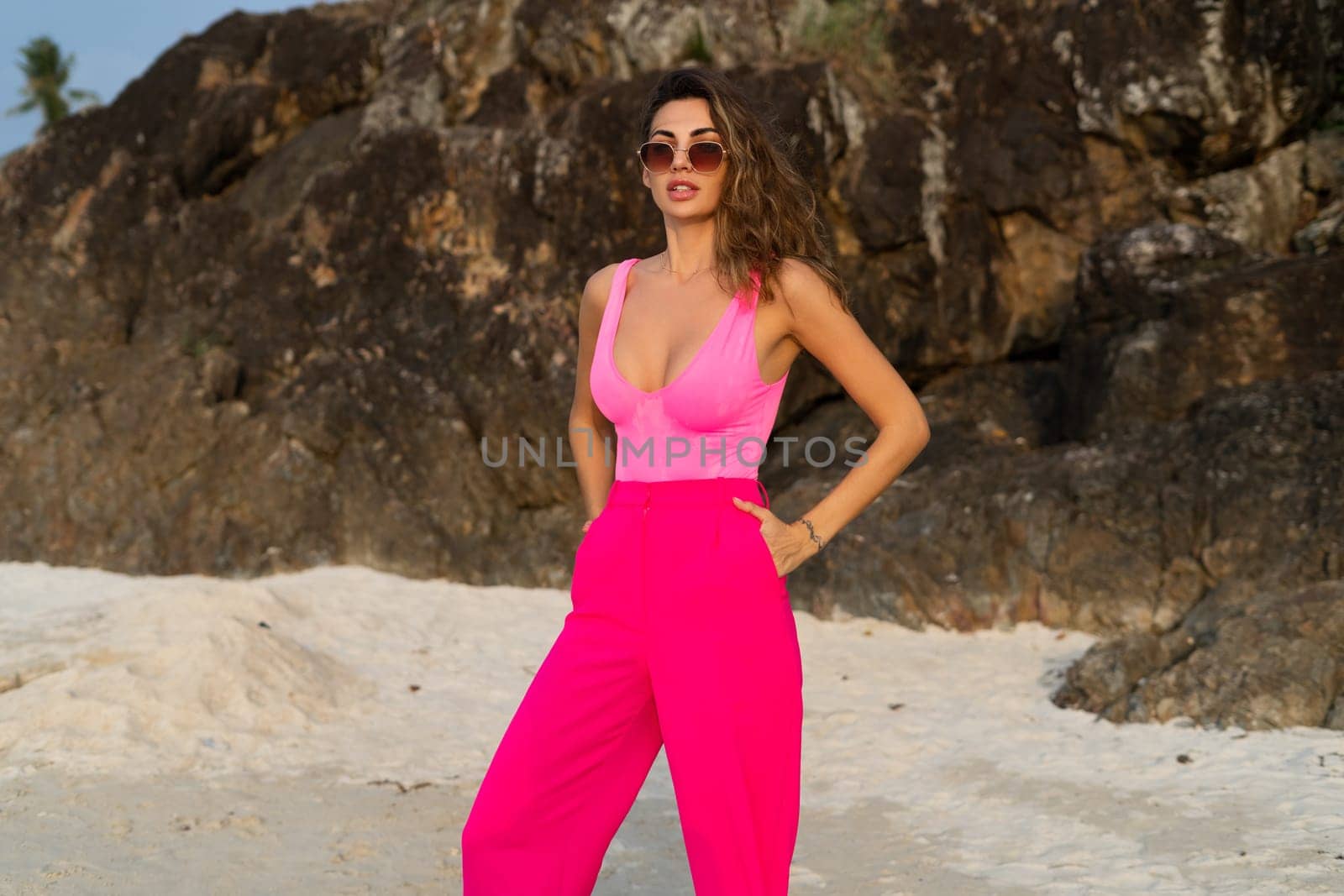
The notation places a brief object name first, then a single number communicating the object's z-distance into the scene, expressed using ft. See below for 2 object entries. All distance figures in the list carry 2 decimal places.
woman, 6.03
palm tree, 83.30
